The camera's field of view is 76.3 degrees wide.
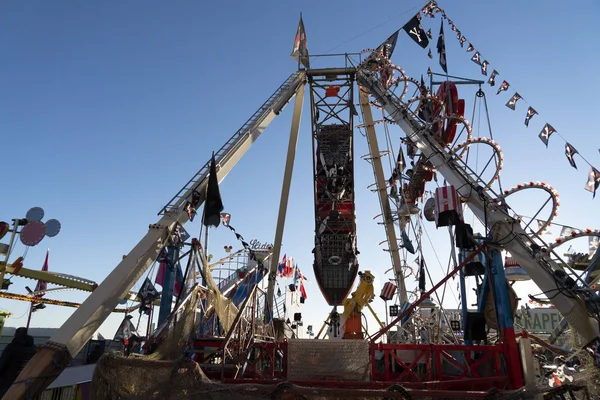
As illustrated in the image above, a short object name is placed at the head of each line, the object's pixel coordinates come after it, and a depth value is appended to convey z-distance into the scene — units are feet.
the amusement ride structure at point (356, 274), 29.04
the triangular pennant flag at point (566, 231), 36.17
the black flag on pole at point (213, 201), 38.70
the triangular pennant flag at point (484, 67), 49.42
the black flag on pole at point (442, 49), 50.19
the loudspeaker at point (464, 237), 36.47
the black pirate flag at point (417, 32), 52.90
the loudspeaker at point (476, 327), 33.35
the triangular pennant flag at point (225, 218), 52.45
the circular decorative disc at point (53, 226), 59.26
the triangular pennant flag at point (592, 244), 43.59
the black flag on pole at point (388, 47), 57.23
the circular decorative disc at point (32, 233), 57.38
